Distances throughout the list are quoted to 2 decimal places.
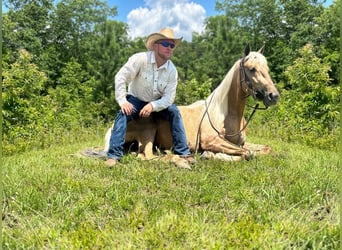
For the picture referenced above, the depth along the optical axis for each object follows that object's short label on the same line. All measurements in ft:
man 14.70
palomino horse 15.07
